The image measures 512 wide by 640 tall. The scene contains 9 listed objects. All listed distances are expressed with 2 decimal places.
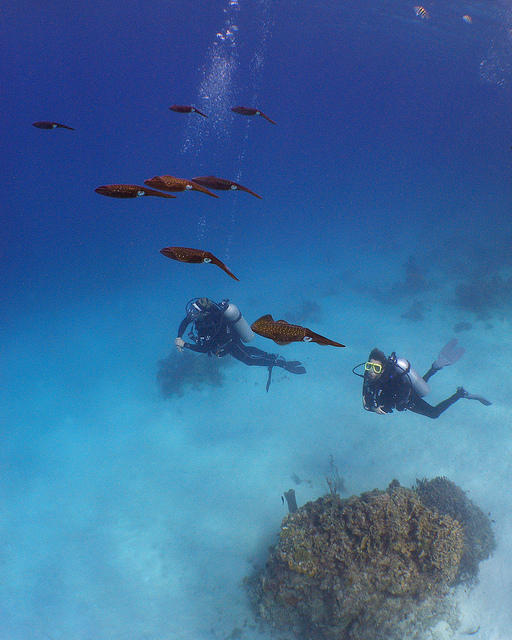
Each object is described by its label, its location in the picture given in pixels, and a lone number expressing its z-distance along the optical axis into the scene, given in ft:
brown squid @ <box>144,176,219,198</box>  4.40
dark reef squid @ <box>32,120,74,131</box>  10.82
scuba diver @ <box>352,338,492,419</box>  20.22
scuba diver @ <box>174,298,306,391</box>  25.32
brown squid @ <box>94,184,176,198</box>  4.60
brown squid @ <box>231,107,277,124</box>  10.75
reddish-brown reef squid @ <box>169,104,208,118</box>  10.29
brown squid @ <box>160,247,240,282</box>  4.38
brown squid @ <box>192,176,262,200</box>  6.00
